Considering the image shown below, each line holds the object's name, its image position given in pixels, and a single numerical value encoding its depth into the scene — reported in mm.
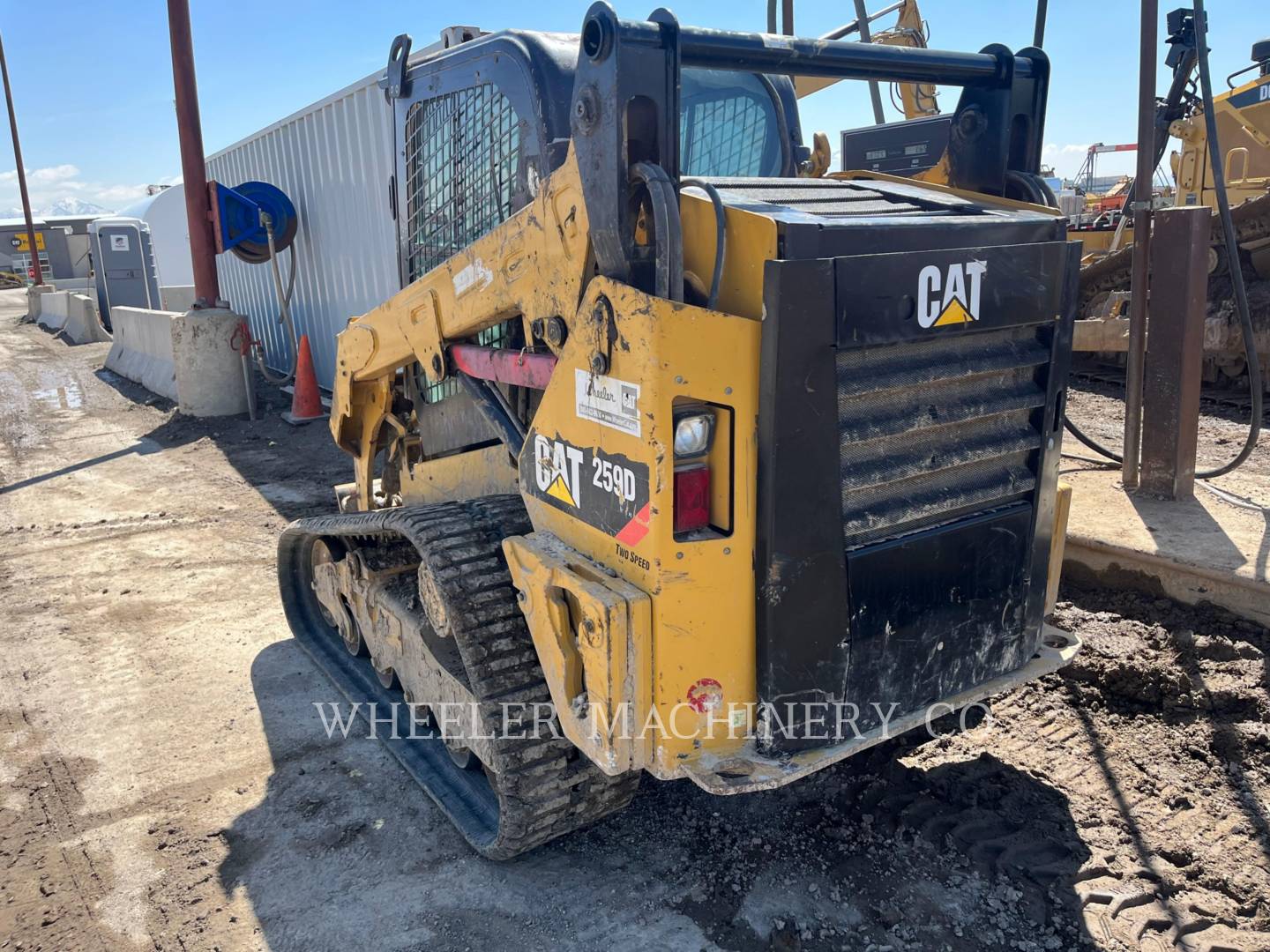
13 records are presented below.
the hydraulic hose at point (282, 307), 10562
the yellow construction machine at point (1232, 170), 9422
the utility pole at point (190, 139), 9789
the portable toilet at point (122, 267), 19766
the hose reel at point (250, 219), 10094
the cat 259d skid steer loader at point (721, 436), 2189
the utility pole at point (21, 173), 22594
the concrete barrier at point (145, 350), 12102
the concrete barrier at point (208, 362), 10305
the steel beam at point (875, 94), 10014
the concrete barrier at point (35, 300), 22750
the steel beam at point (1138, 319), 4969
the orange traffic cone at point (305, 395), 10031
